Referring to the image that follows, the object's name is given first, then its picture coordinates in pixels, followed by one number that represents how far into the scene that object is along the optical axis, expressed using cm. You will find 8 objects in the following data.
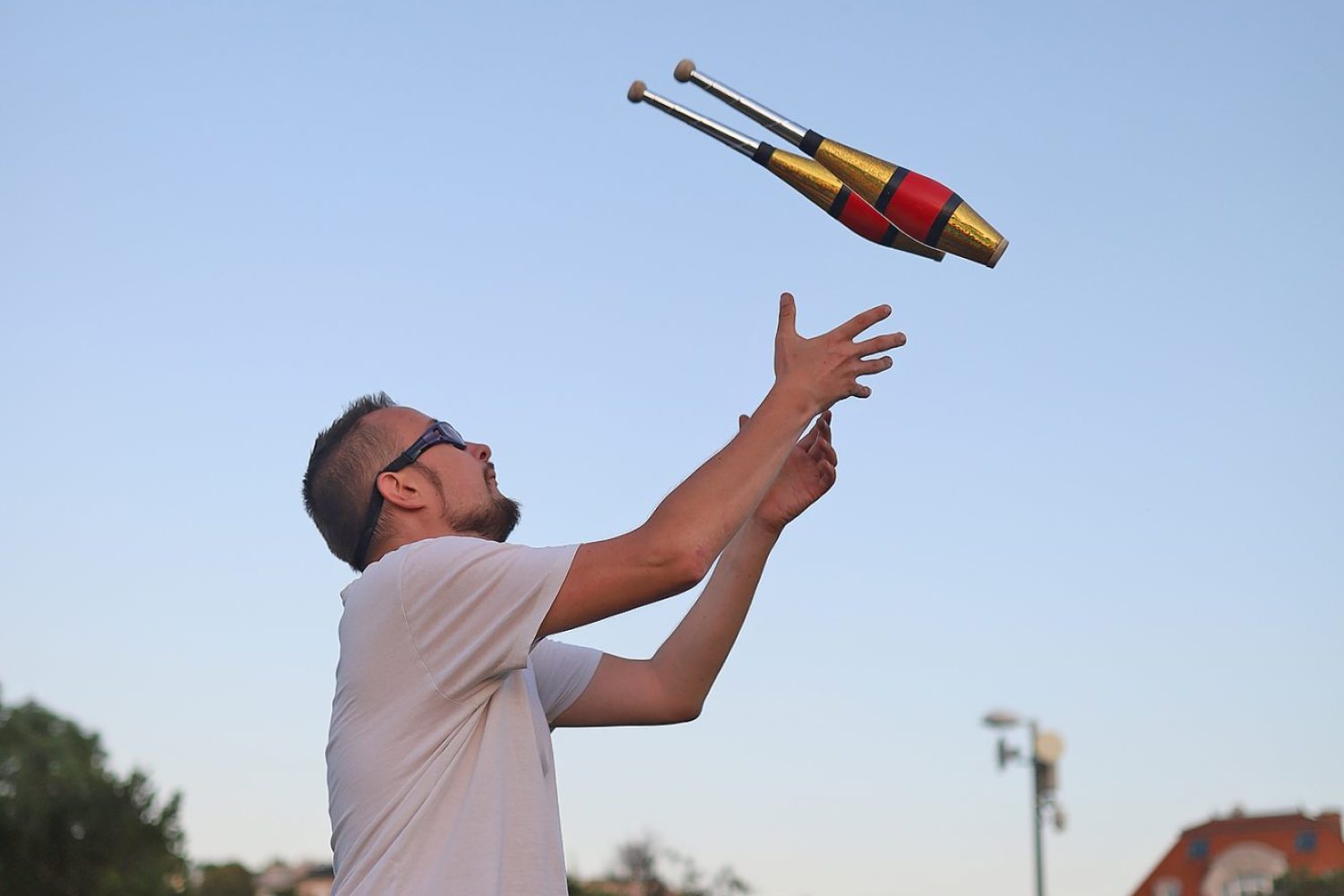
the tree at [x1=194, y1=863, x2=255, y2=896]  5952
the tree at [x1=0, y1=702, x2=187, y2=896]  3753
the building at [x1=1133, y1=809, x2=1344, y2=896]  5941
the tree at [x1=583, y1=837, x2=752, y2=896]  4981
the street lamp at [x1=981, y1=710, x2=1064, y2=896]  2167
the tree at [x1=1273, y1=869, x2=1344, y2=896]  4578
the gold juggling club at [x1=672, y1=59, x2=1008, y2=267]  380
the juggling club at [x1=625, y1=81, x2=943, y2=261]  397
